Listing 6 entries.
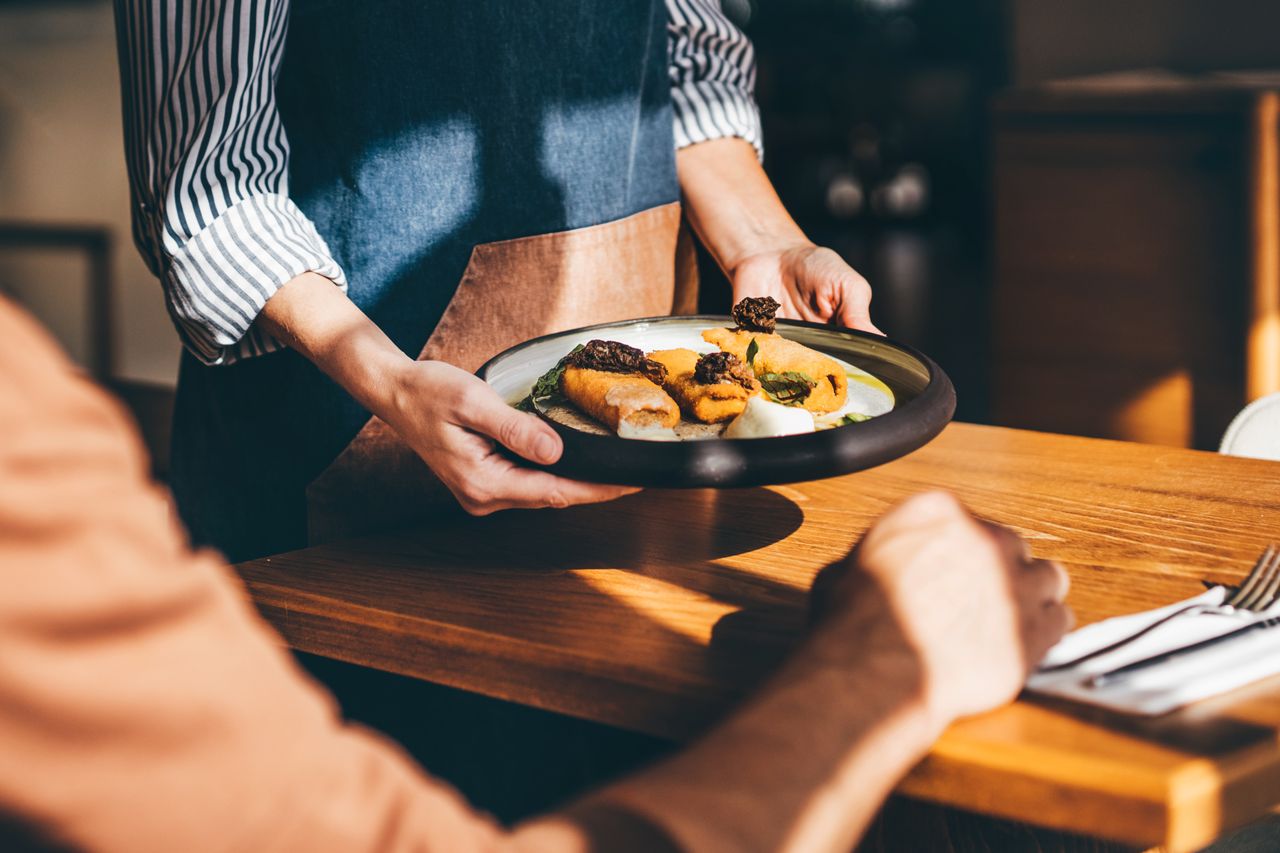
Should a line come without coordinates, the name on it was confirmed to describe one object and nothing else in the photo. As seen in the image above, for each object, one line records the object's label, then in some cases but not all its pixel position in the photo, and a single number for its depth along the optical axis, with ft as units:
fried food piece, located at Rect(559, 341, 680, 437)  3.78
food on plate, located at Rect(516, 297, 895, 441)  3.76
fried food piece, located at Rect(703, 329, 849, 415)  3.98
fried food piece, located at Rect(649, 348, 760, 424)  3.90
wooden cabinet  9.09
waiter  4.08
